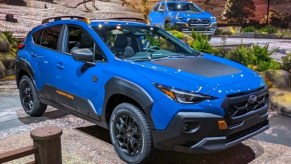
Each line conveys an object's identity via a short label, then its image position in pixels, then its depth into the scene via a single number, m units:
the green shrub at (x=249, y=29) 20.96
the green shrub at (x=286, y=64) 8.48
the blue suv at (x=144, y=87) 3.58
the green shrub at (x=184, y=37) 12.28
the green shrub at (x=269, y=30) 20.61
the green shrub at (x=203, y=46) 9.73
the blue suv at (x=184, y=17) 14.66
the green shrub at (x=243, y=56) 8.98
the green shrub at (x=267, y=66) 8.43
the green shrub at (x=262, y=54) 9.11
